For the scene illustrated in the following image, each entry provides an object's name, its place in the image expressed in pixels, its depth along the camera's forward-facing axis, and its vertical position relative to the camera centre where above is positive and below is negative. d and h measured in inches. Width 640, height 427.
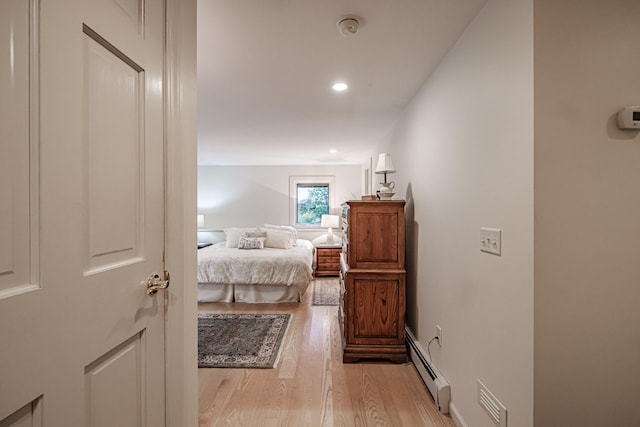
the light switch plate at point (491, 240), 56.3 -5.2
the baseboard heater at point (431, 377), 77.4 -45.1
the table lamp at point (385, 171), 114.4 +15.6
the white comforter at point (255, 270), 167.0 -31.2
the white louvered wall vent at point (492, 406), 54.4 -35.5
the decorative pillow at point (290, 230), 226.9 -13.4
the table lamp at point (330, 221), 254.1 -7.4
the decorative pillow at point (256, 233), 216.2 -14.7
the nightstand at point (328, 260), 231.5 -35.5
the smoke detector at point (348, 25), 65.7 +39.8
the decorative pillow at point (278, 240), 212.2 -19.2
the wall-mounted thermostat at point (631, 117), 46.8 +14.3
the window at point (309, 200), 267.7 +10.2
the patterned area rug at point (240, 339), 104.0 -49.5
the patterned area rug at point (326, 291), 174.4 -49.1
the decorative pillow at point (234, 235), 216.1 -16.3
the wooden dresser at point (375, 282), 104.9 -23.6
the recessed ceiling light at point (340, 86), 100.2 +40.8
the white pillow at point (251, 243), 203.6 -20.5
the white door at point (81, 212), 23.8 -0.1
